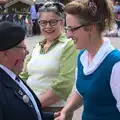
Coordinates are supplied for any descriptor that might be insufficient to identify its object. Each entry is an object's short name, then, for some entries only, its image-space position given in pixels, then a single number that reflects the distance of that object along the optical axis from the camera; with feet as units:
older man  8.75
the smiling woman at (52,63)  12.22
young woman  10.02
